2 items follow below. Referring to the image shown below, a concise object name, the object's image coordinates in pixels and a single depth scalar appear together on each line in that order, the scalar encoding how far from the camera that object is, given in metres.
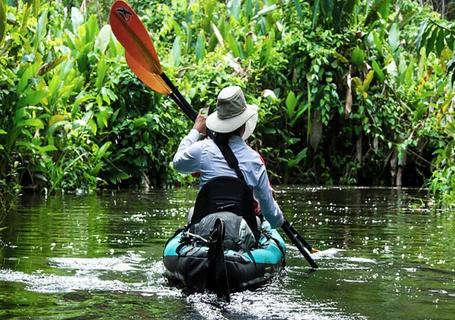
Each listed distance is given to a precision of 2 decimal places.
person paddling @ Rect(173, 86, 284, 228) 11.08
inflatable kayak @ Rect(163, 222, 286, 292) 10.09
